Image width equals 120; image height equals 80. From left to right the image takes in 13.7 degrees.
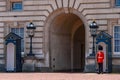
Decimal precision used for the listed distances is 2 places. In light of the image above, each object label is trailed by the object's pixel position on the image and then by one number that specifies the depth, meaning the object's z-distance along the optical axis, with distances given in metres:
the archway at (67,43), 36.74
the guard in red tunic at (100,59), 30.09
